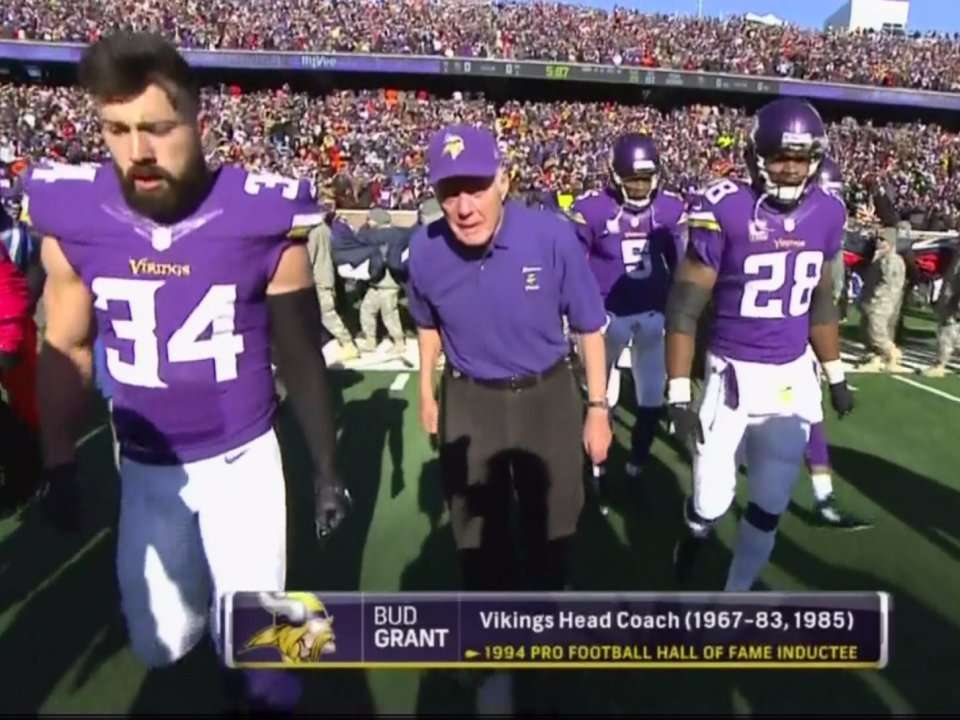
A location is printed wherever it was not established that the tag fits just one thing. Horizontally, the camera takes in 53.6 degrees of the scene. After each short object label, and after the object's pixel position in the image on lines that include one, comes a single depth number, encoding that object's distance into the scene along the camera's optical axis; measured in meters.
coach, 3.11
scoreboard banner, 28.06
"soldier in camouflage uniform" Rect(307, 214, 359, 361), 9.53
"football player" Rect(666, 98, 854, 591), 3.73
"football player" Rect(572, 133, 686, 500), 5.82
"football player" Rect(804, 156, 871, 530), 5.19
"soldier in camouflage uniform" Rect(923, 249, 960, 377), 9.09
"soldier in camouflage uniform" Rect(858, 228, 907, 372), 9.41
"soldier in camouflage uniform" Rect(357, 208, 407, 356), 10.15
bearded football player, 2.34
